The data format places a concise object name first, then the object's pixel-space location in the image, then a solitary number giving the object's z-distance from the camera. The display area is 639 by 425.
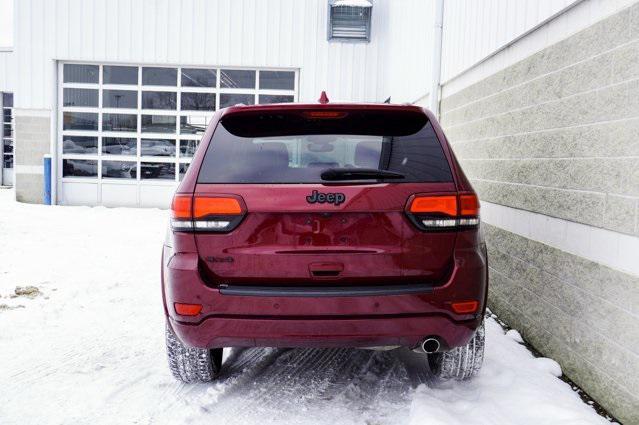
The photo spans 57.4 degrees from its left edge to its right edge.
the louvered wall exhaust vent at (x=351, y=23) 14.59
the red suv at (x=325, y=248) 2.85
